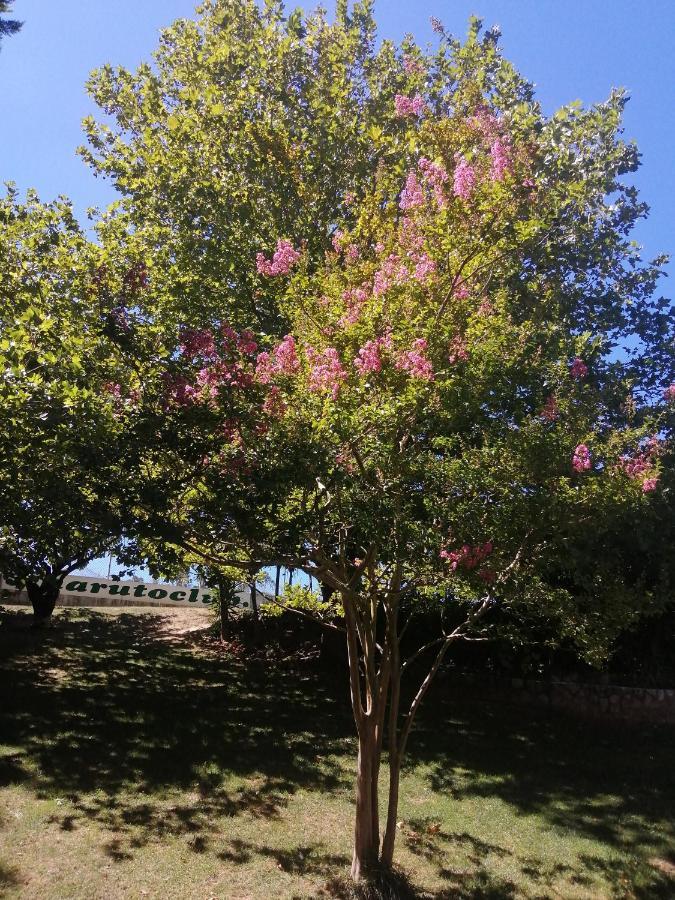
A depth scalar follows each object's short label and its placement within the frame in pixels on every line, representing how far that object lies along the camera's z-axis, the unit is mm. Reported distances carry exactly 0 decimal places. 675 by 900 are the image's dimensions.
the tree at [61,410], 4762
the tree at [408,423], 4754
